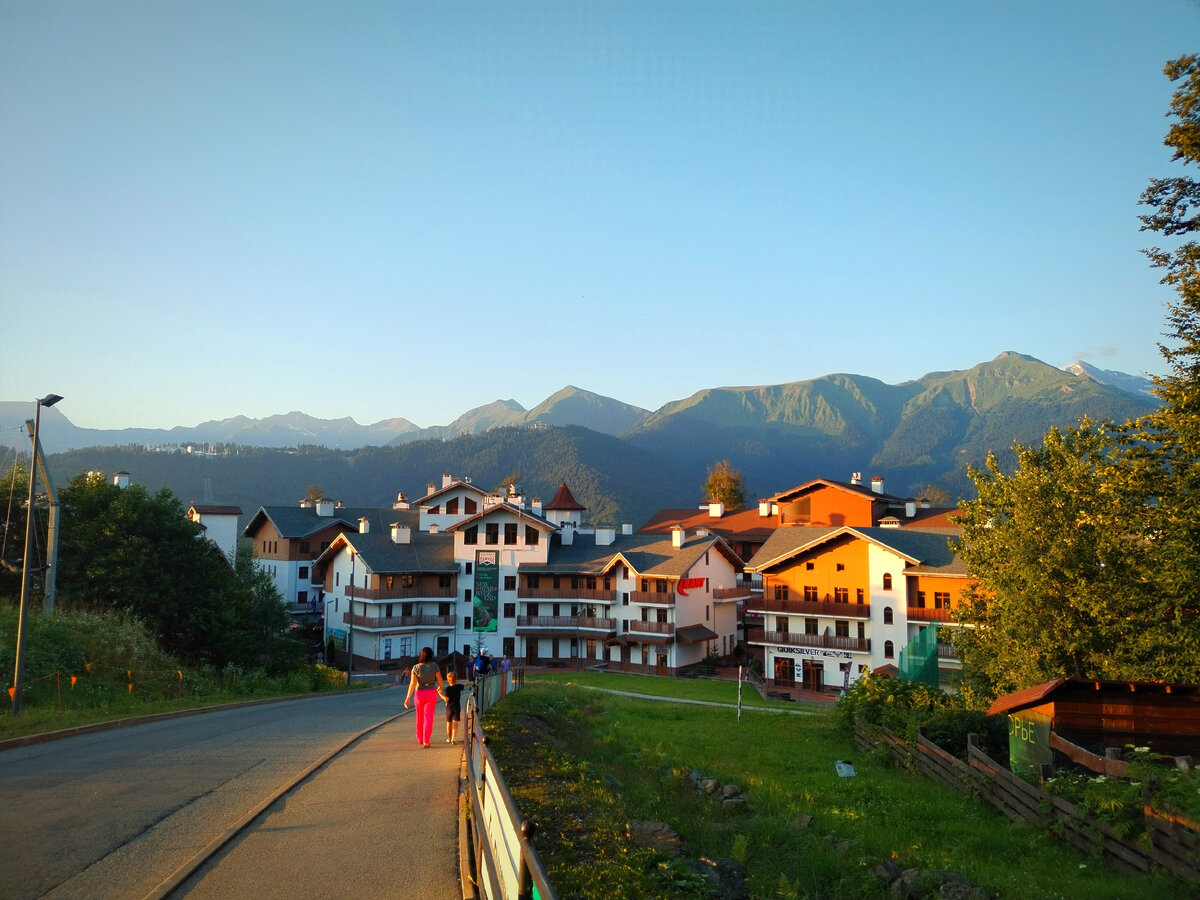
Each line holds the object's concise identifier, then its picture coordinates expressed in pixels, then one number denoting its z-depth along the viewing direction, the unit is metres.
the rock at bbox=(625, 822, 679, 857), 10.93
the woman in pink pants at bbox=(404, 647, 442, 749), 15.63
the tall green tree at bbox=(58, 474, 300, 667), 41.31
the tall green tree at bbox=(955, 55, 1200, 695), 20.50
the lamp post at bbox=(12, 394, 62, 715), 18.91
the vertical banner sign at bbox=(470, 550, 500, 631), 54.72
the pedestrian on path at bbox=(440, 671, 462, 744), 16.70
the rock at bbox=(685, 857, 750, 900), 9.98
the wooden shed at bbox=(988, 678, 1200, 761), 17.45
